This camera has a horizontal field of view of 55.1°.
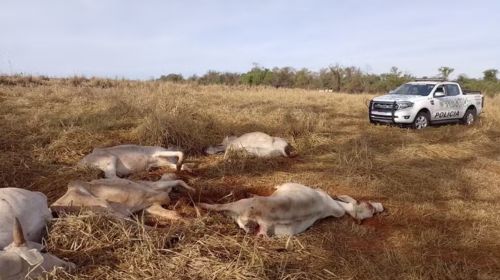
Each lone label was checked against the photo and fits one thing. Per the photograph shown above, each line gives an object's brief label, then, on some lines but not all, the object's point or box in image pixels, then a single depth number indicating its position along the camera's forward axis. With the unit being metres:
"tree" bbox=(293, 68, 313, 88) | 41.43
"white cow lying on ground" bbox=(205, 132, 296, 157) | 7.88
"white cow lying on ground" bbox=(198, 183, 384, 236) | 4.69
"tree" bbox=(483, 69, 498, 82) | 43.80
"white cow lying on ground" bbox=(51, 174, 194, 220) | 4.65
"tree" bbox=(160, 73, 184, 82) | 33.05
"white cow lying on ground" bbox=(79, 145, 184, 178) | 6.35
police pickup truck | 13.29
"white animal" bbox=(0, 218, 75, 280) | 3.17
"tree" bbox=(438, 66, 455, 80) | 33.91
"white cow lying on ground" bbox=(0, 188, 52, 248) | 3.73
